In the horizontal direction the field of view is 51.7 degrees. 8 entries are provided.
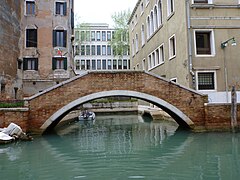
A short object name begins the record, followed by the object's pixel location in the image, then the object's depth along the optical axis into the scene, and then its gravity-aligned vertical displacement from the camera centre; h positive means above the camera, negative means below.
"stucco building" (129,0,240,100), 12.52 +3.22
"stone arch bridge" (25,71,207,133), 10.10 +0.55
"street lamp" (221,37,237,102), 12.44 +2.01
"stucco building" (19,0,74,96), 17.19 +4.32
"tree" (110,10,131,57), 33.09 +10.07
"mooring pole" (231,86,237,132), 10.06 -0.22
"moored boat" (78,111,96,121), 19.02 -0.62
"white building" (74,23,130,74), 39.97 +8.45
